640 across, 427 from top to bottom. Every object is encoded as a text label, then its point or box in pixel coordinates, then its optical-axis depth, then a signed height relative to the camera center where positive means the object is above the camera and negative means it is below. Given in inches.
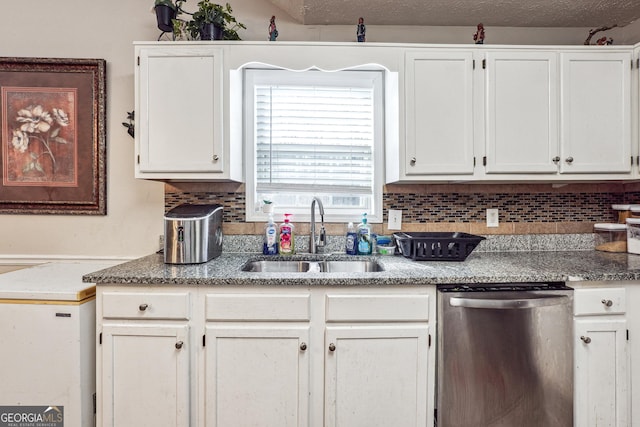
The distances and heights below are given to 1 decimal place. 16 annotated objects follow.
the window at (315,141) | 87.4 +17.6
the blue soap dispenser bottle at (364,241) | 81.2 -6.8
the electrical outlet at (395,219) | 87.1 -1.8
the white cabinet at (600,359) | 60.4 -25.3
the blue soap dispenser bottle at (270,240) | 80.9 -6.5
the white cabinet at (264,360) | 58.4 -24.8
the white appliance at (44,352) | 59.6 -23.7
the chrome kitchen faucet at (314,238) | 81.1 -6.1
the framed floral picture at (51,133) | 85.6 +19.2
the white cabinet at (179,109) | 72.9 +21.3
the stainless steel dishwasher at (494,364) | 58.5 -25.4
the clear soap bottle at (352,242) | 81.7 -7.1
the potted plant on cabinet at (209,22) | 75.0 +40.6
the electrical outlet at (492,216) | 87.7 -1.1
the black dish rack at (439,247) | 72.1 -7.4
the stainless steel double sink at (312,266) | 79.0 -12.3
